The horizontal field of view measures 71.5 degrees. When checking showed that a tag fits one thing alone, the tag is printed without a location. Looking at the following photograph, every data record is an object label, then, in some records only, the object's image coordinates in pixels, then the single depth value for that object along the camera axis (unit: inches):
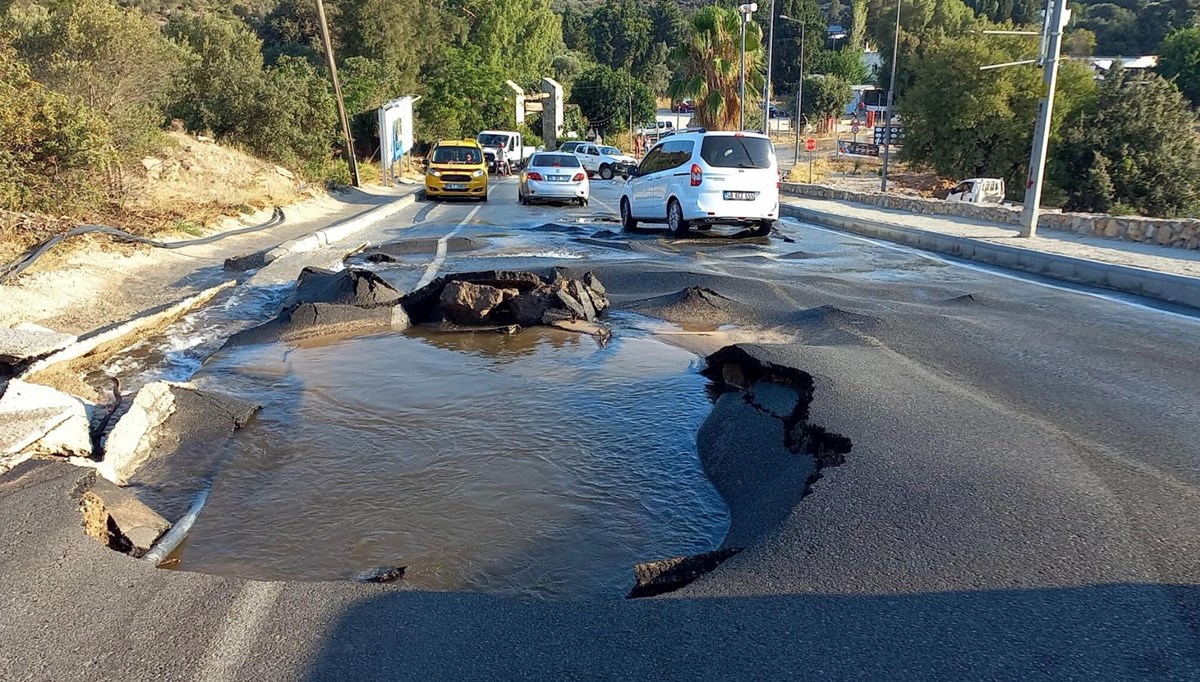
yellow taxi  1002.7
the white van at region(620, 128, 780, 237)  582.2
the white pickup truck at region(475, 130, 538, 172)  1700.3
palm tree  1610.5
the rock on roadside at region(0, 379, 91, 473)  167.6
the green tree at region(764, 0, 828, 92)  3737.7
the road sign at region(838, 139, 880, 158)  2303.2
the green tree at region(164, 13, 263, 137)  943.7
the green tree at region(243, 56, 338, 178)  984.9
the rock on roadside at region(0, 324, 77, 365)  231.5
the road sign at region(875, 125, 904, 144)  1970.7
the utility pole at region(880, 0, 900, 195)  1161.8
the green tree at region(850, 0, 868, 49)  4173.2
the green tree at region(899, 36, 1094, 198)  1360.7
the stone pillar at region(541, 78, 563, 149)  2551.7
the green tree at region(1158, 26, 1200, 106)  2379.4
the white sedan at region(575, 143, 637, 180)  1700.3
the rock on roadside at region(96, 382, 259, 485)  184.5
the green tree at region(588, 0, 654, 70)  3887.8
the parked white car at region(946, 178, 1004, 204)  1068.5
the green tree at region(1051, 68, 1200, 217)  1028.5
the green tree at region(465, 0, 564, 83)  2642.7
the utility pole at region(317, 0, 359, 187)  1147.9
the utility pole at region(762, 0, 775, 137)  1315.2
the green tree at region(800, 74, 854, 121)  3085.6
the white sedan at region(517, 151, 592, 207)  930.7
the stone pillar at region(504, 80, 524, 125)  2329.4
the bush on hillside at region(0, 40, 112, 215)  433.4
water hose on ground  354.0
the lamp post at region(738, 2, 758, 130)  1336.1
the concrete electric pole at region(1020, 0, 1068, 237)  570.3
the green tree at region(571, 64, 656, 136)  2886.3
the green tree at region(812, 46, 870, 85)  3722.9
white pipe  142.7
